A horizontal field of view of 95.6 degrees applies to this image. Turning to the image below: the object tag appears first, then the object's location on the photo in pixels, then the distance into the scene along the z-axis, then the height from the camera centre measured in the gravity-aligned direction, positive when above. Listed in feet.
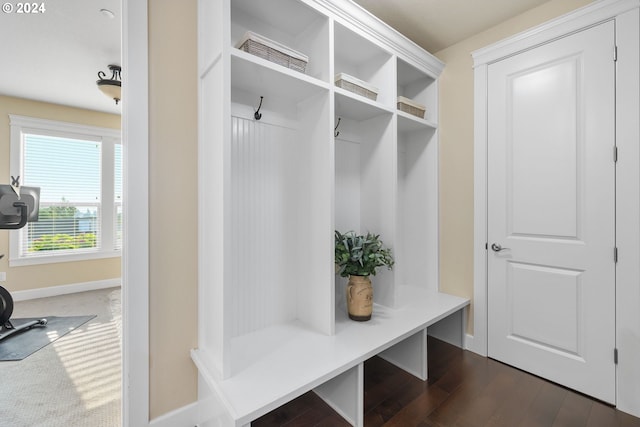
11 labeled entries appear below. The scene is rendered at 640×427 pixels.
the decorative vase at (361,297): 6.00 -1.76
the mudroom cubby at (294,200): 4.20 +0.26
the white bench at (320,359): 3.83 -2.34
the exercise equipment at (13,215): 8.42 -0.06
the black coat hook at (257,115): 5.52 +1.88
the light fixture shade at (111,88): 8.51 +3.75
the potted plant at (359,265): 5.96 -1.08
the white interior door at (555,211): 5.61 +0.04
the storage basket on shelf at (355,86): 5.81 +2.63
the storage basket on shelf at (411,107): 7.06 +2.68
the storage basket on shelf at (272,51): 4.59 +2.69
